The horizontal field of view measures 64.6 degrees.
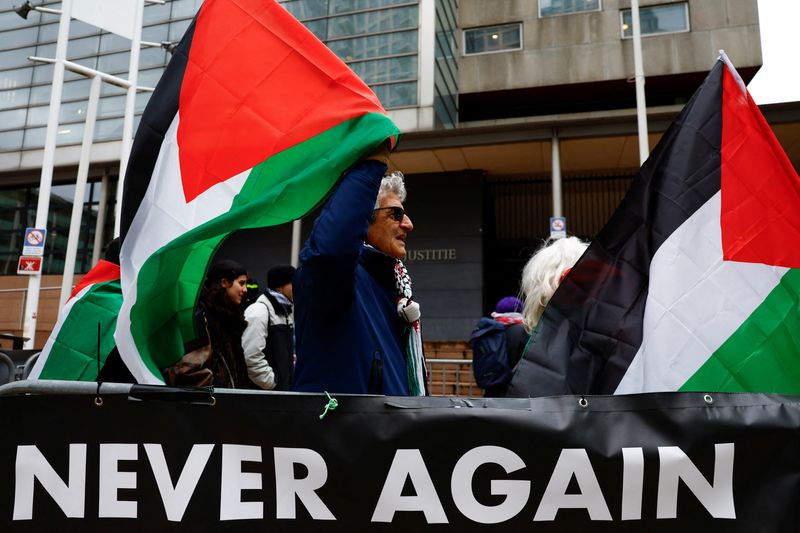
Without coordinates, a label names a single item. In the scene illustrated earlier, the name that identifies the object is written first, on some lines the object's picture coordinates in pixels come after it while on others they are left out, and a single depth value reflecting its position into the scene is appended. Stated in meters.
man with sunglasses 2.12
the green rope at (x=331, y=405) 1.69
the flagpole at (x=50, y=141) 12.23
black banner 1.63
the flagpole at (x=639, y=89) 11.16
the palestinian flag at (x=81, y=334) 2.69
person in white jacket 5.12
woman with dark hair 3.89
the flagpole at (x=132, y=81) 12.67
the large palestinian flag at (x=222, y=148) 2.12
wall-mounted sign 15.70
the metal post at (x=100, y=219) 18.05
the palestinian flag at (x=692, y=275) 2.11
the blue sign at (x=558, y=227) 11.48
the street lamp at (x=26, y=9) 12.93
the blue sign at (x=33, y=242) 11.94
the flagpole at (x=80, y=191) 13.29
